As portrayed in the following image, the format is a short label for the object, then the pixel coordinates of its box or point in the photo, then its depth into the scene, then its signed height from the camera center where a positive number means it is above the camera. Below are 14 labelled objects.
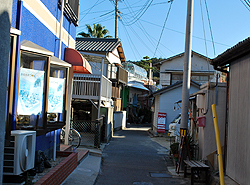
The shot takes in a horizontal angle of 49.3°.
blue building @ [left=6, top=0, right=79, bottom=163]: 5.40 +0.70
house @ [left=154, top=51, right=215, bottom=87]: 30.38 +4.58
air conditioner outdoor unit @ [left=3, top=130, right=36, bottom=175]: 4.68 -0.90
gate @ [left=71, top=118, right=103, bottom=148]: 12.68 -1.22
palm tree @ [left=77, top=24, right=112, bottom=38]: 35.72 +9.83
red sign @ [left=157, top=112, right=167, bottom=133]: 22.62 -1.27
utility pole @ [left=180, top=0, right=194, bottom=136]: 9.63 +1.40
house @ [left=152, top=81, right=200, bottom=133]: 23.95 +0.85
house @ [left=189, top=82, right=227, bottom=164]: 8.84 -0.28
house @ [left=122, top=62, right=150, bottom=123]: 38.25 +1.69
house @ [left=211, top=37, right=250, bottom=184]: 6.46 -0.03
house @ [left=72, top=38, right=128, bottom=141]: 16.38 +1.47
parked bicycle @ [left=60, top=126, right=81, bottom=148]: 11.49 -1.41
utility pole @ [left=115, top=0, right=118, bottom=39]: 28.94 +9.60
